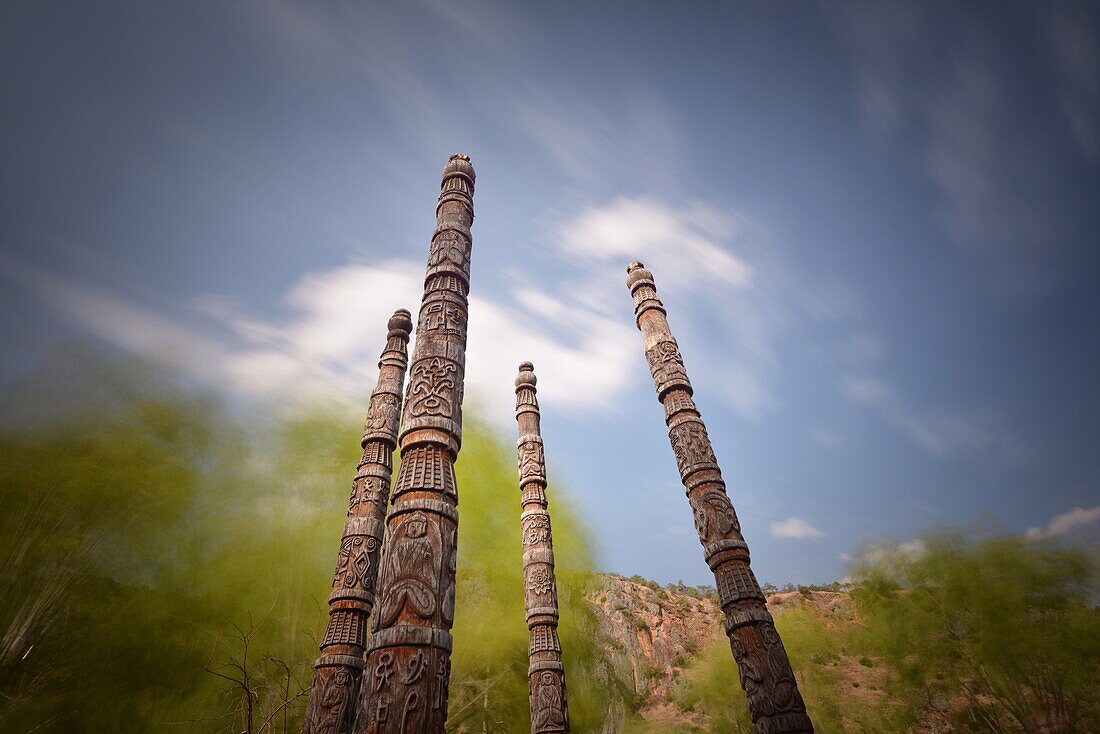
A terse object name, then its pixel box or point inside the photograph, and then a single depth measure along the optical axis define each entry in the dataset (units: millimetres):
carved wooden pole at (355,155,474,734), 3518
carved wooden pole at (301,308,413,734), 6133
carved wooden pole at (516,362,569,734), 7473
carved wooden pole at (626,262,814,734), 5430
